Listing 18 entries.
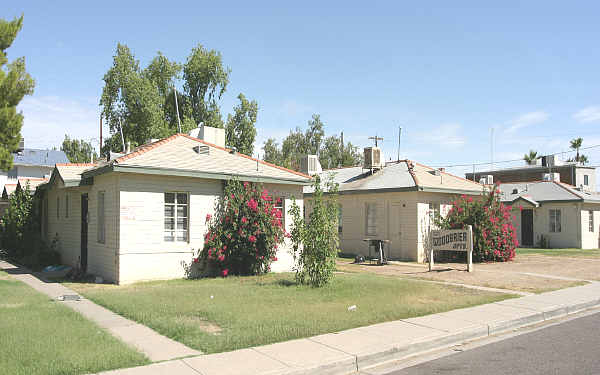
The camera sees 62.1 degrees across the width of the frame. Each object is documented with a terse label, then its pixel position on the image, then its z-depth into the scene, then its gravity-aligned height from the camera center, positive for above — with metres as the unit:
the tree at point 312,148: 55.59 +6.53
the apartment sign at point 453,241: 15.93 -1.19
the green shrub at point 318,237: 11.62 -0.75
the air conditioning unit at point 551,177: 31.64 +1.77
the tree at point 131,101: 37.22 +7.95
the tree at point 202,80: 41.97 +10.76
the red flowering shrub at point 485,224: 19.36 -0.75
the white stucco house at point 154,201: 12.85 +0.16
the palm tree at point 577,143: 58.25 +7.19
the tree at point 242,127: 42.22 +6.69
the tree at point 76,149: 62.97 +7.38
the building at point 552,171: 45.25 +3.11
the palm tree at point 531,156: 59.52 +5.86
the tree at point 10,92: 14.22 +3.32
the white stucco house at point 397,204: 19.62 +0.04
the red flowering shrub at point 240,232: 14.12 -0.77
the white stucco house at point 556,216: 26.94 -0.64
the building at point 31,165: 50.66 +4.27
